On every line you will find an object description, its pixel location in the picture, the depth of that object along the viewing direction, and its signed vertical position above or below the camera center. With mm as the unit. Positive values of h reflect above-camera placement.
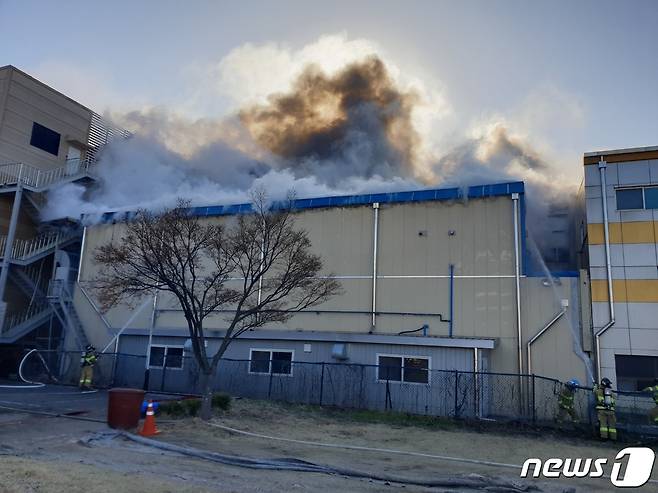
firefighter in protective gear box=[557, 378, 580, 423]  15430 -764
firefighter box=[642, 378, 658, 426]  14061 -821
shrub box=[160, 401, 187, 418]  14664 -1394
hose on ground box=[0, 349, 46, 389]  21444 -1456
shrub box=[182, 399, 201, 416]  14880 -1317
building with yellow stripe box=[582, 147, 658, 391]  17641 +3740
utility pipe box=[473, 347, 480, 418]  16928 -693
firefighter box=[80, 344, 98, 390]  22219 -635
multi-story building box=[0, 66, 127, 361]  26766 +6369
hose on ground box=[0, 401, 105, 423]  13704 -1622
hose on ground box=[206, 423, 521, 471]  10594 -1735
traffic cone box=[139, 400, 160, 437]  12000 -1501
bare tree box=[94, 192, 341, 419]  15414 +2905
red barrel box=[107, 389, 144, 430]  12375 -1243
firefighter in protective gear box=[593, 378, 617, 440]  14276 -962
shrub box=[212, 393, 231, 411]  15880 -1249
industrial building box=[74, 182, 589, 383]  18703 +2473
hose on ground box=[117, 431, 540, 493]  8312 -1679
